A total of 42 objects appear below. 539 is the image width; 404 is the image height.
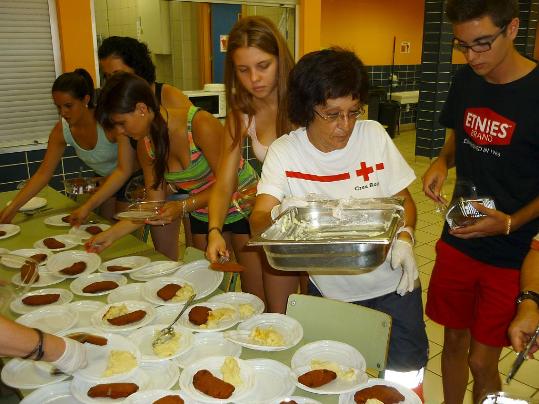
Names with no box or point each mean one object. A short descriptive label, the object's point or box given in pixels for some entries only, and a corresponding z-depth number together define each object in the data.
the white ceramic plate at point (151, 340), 1.34
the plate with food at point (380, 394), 1.15
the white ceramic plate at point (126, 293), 1.74
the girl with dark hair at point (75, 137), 2.60
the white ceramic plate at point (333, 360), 1.20
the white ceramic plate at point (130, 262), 1.98
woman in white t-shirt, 1.41
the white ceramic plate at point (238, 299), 1.65
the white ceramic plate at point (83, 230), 2.33
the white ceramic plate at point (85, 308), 1.61
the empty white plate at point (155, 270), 1.89
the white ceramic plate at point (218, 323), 1.48
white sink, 8.29
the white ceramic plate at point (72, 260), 1.98
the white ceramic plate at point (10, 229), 2.41
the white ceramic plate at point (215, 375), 1.17
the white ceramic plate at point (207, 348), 1.38
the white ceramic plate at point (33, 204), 2.76
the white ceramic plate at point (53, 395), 1.20
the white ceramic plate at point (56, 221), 2.54
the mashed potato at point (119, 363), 1.28
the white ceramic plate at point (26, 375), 1.25
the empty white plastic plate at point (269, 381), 1.20
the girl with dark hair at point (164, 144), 2.07
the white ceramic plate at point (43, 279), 1.84
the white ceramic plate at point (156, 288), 1.67
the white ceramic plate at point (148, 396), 1.17
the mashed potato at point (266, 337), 1.39
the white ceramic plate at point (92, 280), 1.79
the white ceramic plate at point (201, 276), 1.79
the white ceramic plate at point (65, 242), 2.21
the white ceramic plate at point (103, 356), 1.25
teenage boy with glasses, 1.56
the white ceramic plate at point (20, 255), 1.97
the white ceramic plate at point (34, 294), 1.67
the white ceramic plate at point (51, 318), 1.55
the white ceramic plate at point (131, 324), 1.50
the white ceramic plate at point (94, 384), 1.19
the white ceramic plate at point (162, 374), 1.26
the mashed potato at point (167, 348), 1.36
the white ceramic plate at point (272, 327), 1.37
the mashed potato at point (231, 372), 1.22
